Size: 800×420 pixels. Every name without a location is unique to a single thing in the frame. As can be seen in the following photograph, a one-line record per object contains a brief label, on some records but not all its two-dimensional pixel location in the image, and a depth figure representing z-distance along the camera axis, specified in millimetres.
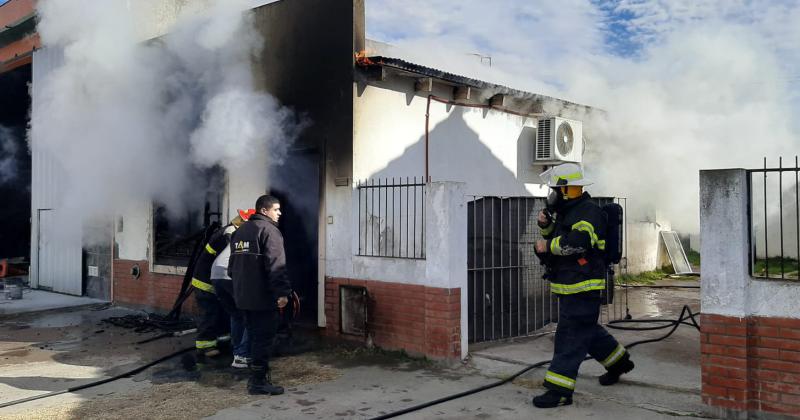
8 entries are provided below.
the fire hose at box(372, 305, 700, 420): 5080
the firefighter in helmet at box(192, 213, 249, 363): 6977
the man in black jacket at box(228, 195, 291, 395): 5785
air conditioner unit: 10438
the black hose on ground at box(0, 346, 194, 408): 5588
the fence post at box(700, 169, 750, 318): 4617
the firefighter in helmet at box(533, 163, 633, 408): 5125
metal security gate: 7352
